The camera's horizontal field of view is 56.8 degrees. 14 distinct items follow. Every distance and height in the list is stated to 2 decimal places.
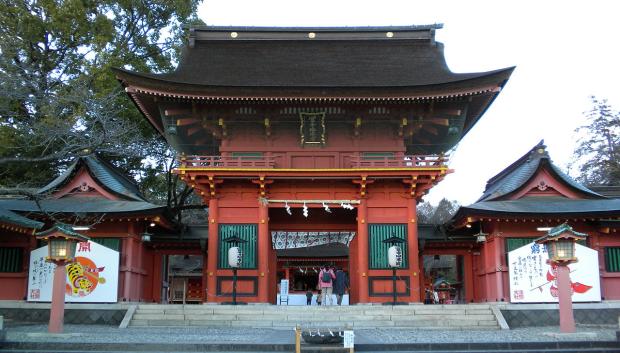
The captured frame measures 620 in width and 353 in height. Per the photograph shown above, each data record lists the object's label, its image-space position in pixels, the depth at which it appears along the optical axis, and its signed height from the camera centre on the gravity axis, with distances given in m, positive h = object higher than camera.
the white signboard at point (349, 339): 10.05 -1.16
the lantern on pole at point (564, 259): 13.39 +0.32
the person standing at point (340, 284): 20.05 -0.41
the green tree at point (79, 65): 18.16 +9.49
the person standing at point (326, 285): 19.92 -0.44
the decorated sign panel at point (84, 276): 18.06 -0.13
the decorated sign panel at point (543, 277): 17.89 -0.14
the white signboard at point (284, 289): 32.31 -0.94
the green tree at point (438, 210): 56.94 +6.88
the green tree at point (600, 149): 36.47 +7.96
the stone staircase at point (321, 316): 15.97 -1.23
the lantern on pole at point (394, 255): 17.97 +0.53
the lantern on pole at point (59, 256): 13.23 +0.37
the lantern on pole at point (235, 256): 17.84 +0.52
